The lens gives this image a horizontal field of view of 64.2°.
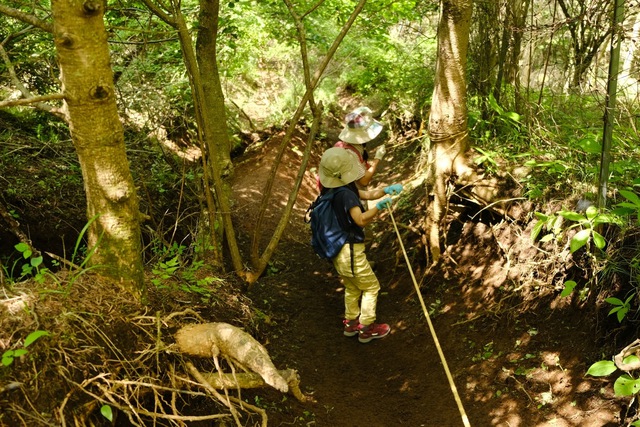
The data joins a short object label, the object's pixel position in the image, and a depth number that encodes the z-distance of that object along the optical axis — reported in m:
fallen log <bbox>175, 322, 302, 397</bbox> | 3.29
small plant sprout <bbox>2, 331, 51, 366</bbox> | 2.44
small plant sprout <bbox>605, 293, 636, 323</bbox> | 3.55
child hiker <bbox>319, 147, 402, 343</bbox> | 5.33
